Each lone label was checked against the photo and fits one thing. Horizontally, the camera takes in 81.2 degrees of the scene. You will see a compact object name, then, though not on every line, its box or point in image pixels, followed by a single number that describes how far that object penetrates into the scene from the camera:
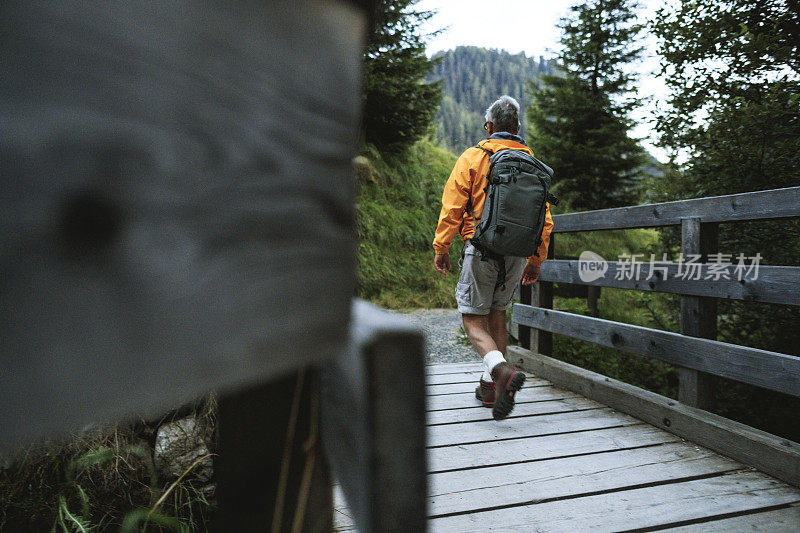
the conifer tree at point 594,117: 10.74
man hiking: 2.99
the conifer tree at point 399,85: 9.76
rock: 2.85
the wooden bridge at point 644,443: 2.04
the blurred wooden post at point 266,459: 0.76
